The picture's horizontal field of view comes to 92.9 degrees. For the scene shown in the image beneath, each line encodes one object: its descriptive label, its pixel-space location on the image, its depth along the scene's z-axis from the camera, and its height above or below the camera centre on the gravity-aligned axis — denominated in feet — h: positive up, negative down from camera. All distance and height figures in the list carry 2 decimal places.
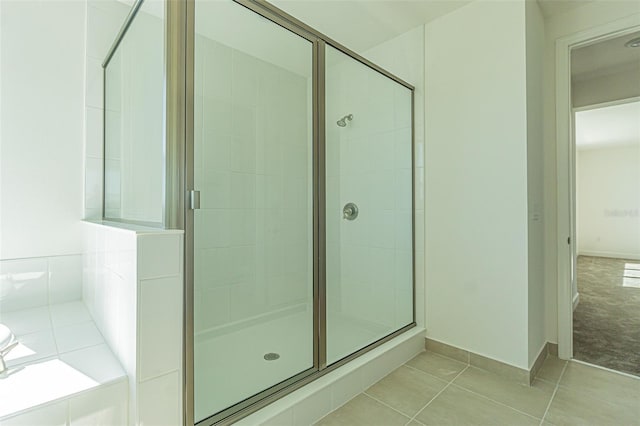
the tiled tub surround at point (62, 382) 2.62 -1.59
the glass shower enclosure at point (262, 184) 3.68 +0.54
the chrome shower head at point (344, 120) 6.16 +1.99
